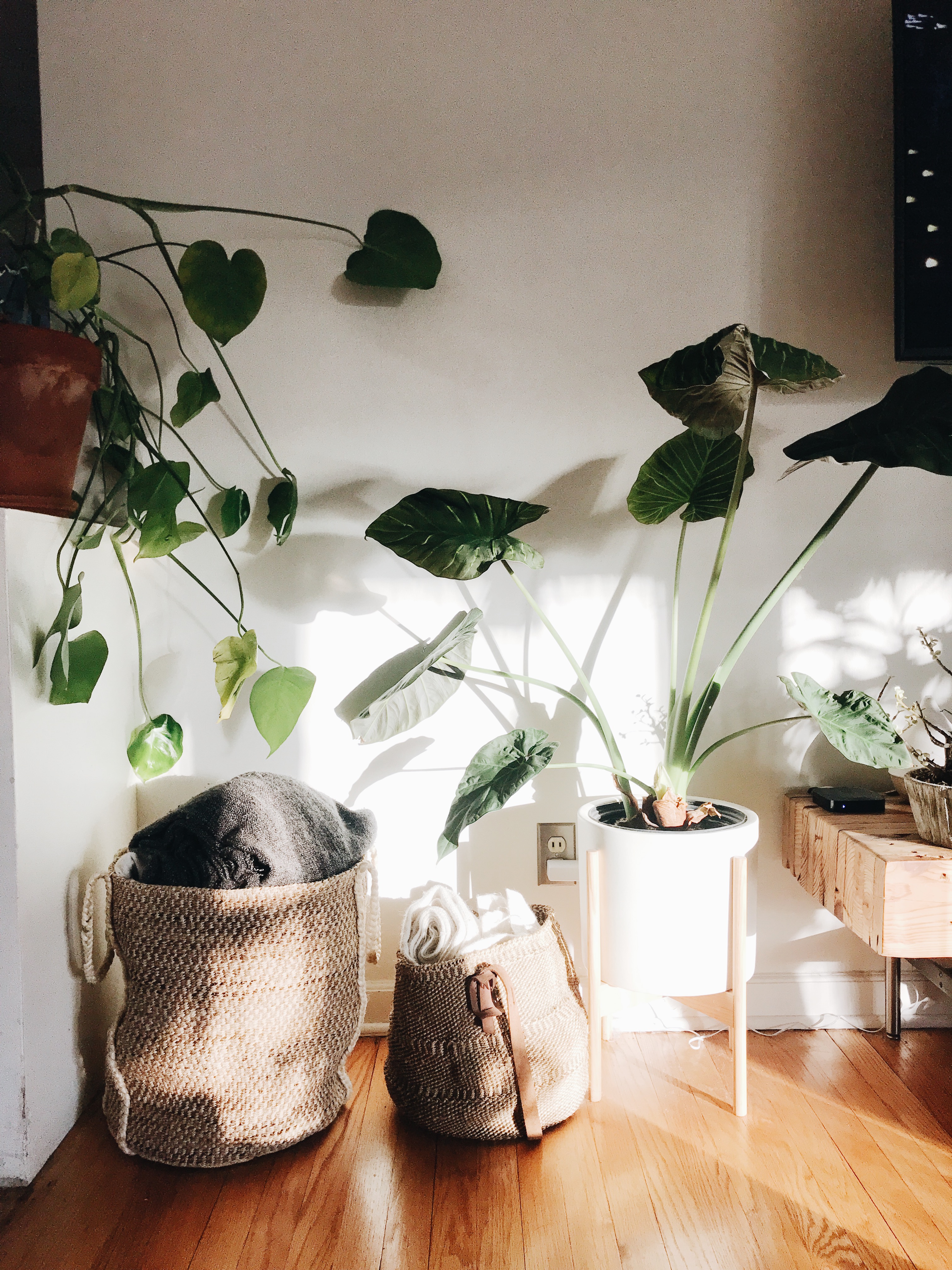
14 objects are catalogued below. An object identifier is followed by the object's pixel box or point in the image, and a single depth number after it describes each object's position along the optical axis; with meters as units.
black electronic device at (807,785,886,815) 1.48
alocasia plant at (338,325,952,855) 1.16
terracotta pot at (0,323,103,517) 1.20
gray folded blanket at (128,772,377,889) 1.27
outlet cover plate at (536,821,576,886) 1.62
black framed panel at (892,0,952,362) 1.40
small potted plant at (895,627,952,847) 1.30
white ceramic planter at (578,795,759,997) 1.26
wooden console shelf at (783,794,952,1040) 1.25
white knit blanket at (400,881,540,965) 1.34
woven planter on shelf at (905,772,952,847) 1.29
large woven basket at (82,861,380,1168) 1.23
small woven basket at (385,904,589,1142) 1.25
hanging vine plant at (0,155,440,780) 1.21
